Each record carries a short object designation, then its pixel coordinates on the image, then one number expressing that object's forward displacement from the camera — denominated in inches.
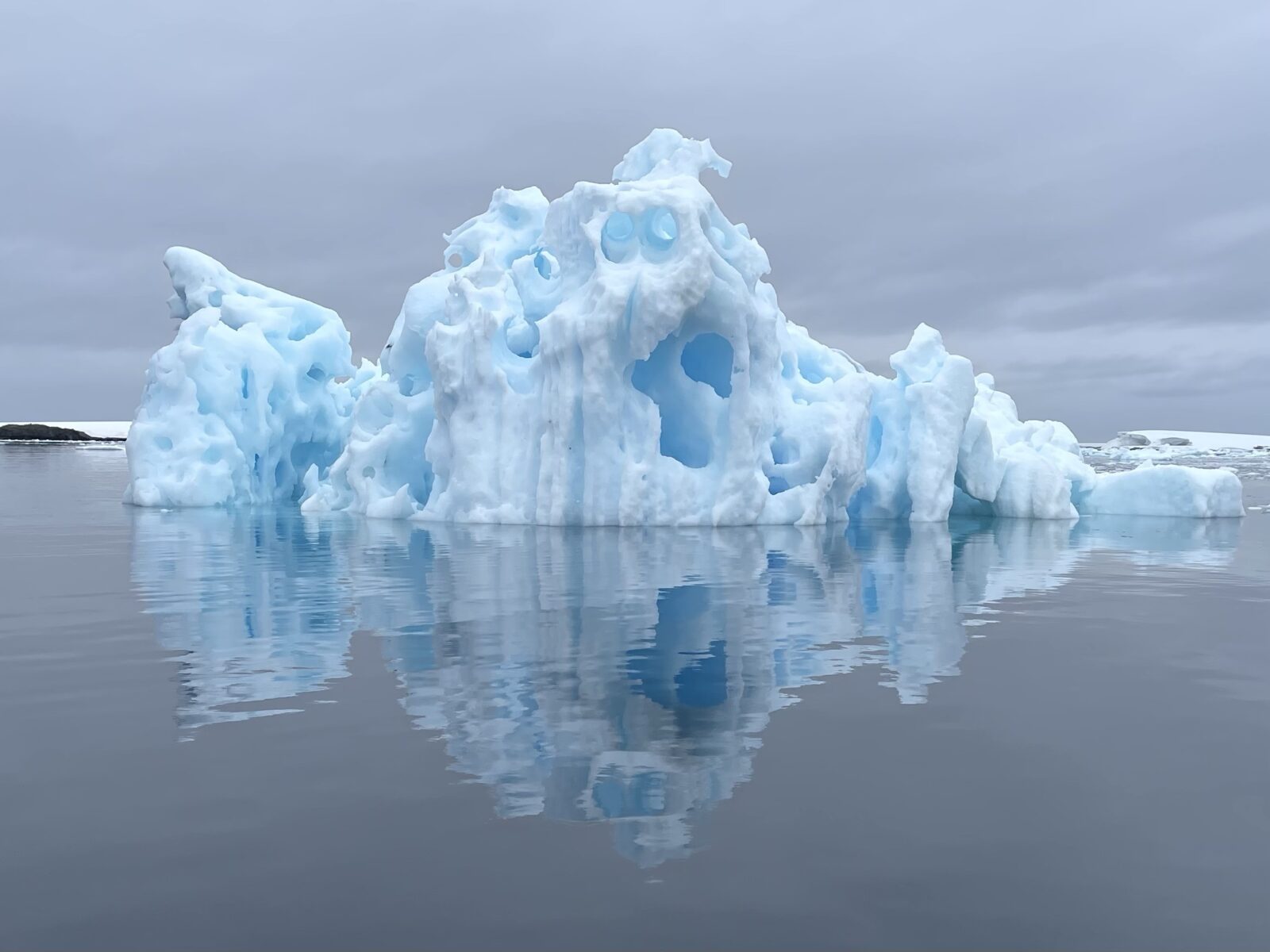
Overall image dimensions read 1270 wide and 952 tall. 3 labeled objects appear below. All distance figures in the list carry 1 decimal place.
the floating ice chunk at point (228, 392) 1112.8
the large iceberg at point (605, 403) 861.8
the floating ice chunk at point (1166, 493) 1083.3
